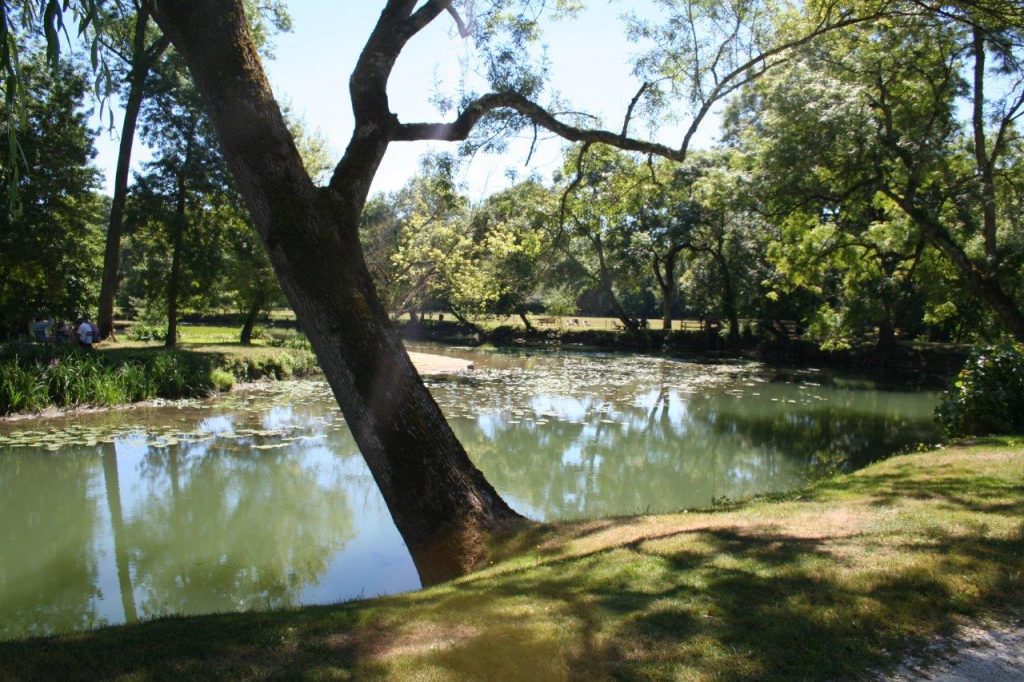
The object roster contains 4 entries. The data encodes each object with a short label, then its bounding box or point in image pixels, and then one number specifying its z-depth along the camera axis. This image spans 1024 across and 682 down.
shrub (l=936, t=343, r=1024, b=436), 10.47
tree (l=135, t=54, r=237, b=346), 19.78
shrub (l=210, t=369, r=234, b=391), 17.58
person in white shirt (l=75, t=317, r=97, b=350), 18.02
